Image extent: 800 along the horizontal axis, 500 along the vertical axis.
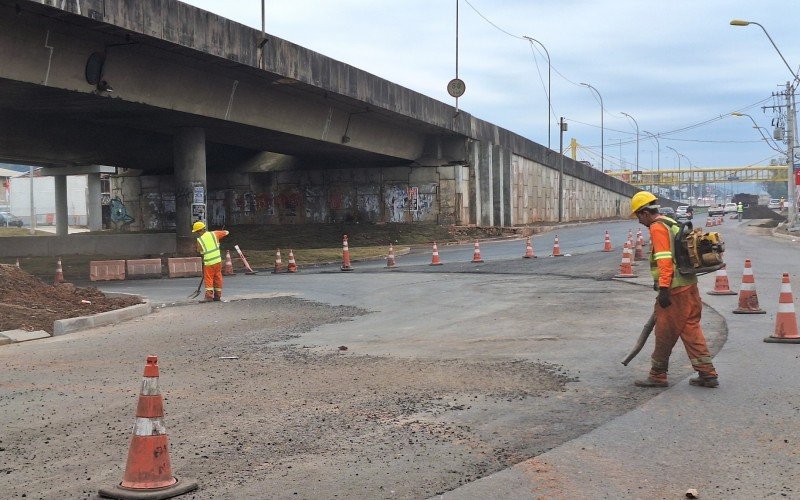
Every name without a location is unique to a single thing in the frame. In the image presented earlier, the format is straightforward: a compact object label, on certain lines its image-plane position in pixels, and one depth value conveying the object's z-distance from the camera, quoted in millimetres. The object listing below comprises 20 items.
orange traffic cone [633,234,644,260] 26453
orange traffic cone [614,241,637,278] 21656
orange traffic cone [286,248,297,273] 28297
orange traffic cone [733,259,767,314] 13485
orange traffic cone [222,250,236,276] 28119
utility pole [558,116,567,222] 60875
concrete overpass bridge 23203
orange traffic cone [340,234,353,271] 27406
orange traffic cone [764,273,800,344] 10547
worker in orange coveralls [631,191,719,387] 7957
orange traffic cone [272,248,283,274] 28270
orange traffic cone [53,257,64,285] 25688
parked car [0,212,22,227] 84438
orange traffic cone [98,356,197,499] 5109
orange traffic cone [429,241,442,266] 28469
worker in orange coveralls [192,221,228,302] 18312
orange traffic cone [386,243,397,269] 27391
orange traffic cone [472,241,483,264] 28375
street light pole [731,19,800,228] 50312
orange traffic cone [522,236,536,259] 30031
